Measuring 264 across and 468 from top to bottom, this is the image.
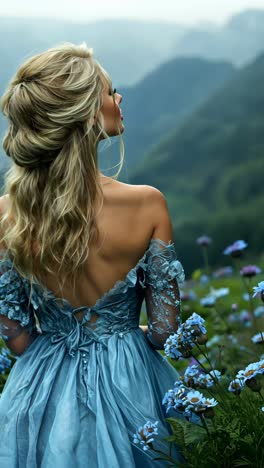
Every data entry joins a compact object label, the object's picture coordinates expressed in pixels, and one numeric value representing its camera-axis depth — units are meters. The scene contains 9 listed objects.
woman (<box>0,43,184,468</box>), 2.35
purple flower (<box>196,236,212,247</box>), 4.99
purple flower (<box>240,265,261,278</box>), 3.69
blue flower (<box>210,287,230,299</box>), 4.09
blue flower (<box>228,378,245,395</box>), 2.24
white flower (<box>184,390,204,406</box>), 2.08
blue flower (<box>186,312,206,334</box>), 2.21
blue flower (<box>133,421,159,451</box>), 2.12
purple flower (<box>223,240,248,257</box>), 3.69
